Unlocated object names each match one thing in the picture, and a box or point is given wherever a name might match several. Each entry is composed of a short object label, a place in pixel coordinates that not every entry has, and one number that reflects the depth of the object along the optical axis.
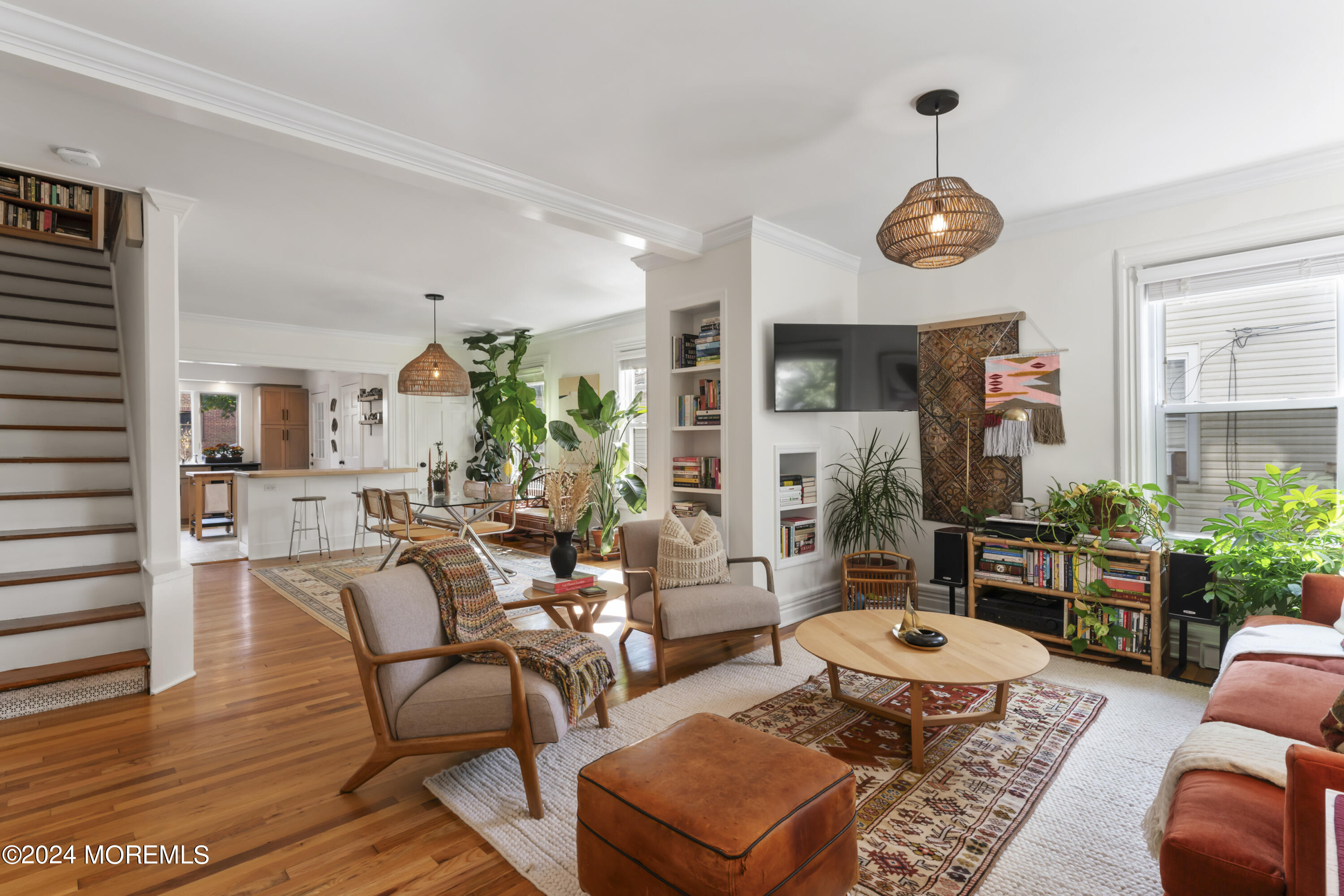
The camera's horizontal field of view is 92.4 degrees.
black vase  3.69
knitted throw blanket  2.38
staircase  3.17
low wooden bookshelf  3.36
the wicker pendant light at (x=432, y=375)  5.65
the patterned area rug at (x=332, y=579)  4.81
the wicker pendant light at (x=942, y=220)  2.61
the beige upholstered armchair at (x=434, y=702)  2.18
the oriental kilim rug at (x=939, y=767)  1.93
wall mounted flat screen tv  4.24
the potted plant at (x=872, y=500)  4.59
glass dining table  5.71
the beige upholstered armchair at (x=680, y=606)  3.32
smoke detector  3.09
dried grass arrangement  4.91
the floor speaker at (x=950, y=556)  4.12
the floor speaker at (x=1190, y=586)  3.30
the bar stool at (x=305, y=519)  7.05
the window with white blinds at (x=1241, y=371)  3.37
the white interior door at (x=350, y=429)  9.23
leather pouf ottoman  1.45
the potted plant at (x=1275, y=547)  2.96
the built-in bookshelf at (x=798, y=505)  4.41
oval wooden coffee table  2.39
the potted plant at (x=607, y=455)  6.34
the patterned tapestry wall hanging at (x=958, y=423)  4.35
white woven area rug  1.87
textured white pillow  3.66
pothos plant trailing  3.51
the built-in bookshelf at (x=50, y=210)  3.74
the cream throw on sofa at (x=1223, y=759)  1.58
